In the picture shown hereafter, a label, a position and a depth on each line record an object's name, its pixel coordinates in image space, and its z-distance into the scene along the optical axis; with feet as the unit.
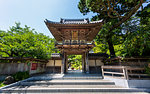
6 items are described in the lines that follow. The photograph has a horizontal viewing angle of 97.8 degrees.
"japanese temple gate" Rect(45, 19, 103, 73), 26.63
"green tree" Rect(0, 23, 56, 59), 27.14
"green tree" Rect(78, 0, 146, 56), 30.60
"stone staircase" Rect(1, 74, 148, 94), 15.69
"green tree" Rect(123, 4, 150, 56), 18.05
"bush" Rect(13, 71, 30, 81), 22.13
